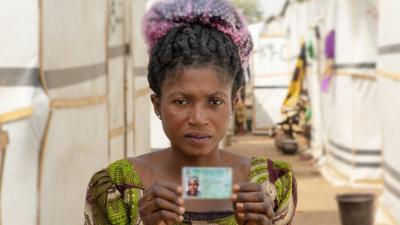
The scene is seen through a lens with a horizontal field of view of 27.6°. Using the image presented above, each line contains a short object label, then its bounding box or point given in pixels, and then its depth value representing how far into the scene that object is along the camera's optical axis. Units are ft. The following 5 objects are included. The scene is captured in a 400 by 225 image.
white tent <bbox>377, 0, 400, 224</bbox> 22.46
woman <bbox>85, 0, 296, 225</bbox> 6.67
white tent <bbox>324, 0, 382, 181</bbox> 32.01
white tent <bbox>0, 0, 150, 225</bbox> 10.46
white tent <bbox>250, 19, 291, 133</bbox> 61.11
